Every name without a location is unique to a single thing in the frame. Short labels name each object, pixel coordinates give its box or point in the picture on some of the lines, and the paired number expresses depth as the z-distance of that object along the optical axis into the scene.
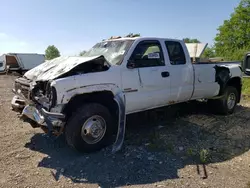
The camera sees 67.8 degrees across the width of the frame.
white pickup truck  2.95
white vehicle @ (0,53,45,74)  18.86
